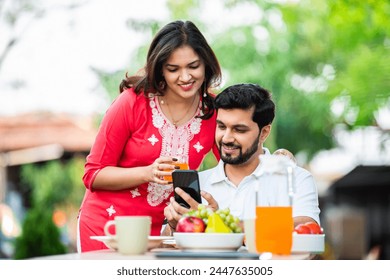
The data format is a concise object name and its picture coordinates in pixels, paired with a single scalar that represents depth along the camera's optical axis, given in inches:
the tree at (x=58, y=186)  516.4
